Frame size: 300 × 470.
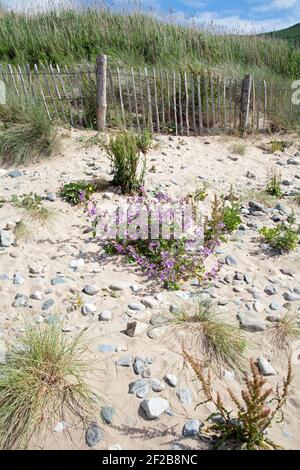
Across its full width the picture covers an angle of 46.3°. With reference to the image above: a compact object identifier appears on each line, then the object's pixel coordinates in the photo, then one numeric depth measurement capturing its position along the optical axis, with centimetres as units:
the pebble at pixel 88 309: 291
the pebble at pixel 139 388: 227
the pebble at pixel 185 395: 224
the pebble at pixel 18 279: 323
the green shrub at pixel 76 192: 444
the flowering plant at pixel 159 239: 340
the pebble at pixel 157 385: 231
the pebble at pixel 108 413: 210
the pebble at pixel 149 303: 302
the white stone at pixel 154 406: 213
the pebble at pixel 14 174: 517
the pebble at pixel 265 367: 247
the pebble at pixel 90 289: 312
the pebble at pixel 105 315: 286
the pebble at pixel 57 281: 324
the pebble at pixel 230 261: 366
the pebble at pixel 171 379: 234
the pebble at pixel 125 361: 247
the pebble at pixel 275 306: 308
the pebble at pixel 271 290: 328
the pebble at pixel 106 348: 258
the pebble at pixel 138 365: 243
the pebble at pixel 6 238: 372
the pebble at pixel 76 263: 346
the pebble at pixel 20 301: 297
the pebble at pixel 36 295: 305
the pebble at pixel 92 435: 199
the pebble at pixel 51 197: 448
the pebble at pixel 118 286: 320
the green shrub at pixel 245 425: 184
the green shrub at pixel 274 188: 520
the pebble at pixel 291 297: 320
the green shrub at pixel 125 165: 454
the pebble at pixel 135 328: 271
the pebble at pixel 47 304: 296
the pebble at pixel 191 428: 205
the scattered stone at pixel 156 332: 271
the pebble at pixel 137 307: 297
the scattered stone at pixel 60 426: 204
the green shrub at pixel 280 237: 384
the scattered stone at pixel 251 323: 283
